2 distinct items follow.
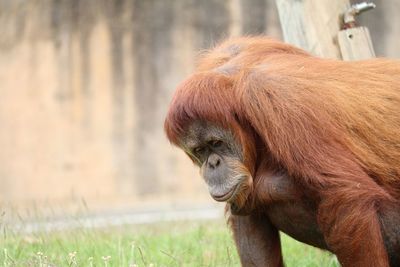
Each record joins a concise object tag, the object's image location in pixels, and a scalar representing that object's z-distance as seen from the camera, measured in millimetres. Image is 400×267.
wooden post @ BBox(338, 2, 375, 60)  11703
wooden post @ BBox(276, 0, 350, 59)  11781
